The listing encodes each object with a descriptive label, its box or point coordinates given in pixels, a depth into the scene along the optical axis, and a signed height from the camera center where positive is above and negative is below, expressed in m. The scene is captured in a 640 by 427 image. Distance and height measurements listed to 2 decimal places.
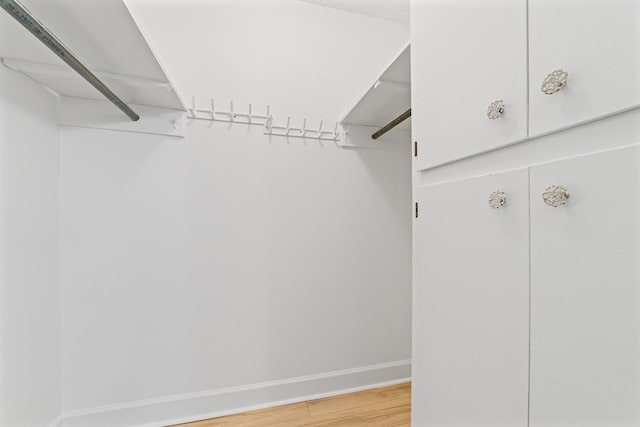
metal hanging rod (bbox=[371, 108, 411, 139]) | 1.49 +0.54
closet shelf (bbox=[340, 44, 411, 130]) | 1.25 +0.64
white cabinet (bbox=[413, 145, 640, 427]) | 0.48 -0.20
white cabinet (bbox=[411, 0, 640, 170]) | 0.49 +0.34
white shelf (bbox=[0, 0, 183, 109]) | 0.87 +0.63
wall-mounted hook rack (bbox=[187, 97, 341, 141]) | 1.61 +0.57
